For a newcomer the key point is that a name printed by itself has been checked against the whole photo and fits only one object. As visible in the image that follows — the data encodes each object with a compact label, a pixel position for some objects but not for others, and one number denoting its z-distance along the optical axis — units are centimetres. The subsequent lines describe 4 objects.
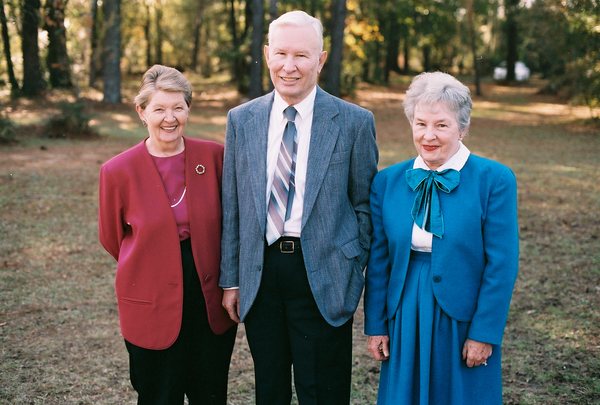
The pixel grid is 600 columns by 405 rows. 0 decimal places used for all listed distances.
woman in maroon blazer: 253
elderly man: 248
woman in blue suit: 229
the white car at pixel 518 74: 3199
